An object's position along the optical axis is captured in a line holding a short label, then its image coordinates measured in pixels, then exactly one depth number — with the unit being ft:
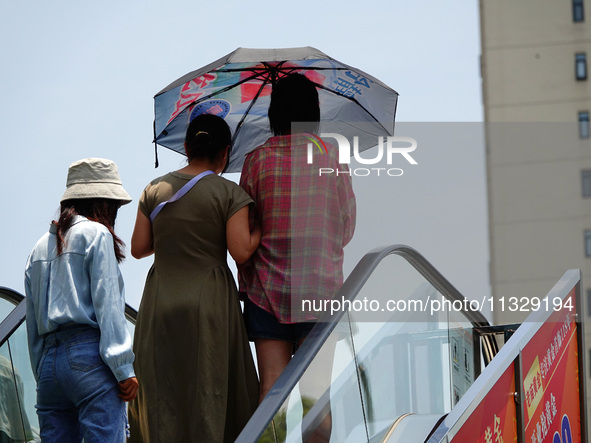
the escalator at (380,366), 22.08
